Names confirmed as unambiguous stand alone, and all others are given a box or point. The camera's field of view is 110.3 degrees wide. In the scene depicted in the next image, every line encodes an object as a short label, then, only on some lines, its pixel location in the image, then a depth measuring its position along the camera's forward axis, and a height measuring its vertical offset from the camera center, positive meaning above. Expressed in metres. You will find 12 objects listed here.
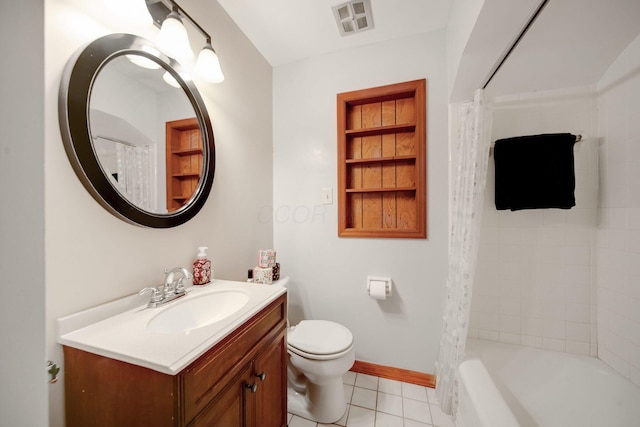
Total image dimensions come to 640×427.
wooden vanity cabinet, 0.56 -0.50
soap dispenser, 1.10 -0.28
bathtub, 0.99 -0.90
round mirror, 0.72 +0.33
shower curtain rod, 0.76 +0.70
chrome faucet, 0.87 -0.32
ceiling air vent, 1.33 +1.24
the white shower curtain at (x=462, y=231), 1.20 -0.12
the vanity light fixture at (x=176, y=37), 0.92 +0.76
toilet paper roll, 1.52 -0.54
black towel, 1.24 +0.22
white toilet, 1.20 -0.85
